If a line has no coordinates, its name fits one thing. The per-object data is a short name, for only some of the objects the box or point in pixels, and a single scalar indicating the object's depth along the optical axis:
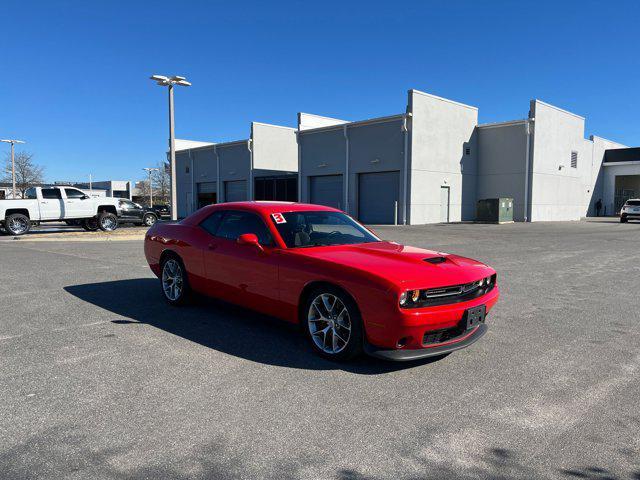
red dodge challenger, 3.97
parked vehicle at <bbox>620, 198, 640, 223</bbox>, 32.25
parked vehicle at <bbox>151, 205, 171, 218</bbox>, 42.00
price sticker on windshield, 5.33
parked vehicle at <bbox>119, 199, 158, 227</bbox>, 23.05
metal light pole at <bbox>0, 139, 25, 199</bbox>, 35.49
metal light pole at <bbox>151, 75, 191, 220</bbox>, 19.66
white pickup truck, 19.27
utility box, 28.84
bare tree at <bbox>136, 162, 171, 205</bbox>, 77.88
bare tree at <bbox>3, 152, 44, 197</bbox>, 51.59
